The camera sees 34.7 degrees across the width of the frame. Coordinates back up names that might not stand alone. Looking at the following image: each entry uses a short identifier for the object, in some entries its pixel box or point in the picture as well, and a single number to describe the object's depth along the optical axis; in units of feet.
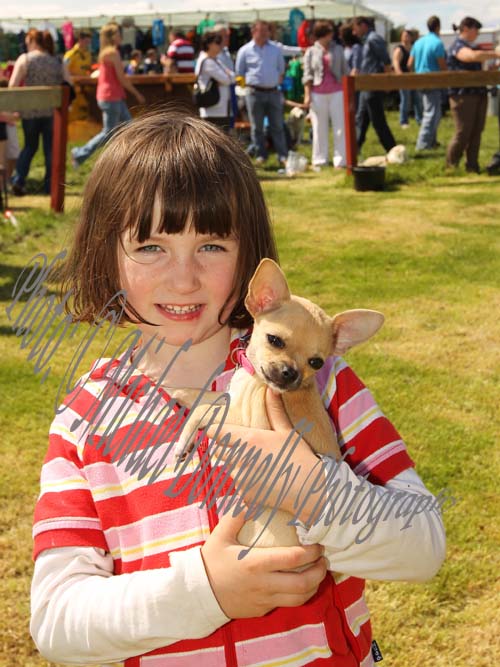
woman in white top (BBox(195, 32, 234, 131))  49.17
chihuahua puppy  5.64
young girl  5.69
